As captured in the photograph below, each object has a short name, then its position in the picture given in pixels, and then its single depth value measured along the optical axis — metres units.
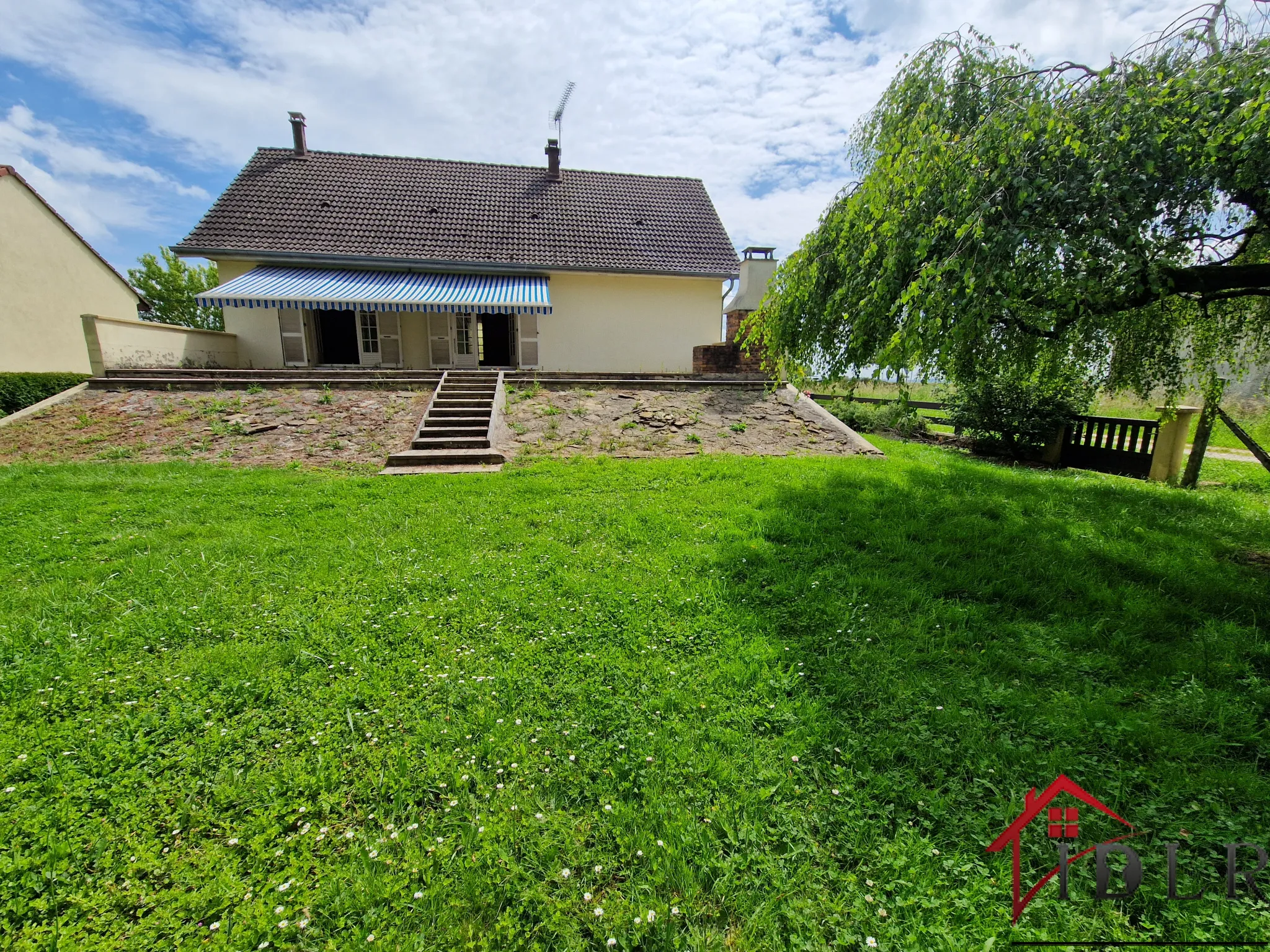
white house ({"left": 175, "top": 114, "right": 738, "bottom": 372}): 14.98
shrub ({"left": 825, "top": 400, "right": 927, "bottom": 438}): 13.14
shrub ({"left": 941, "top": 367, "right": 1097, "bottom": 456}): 10.91
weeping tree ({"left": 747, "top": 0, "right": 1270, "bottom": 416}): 4.20
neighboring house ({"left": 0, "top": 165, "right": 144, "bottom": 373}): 14.36
